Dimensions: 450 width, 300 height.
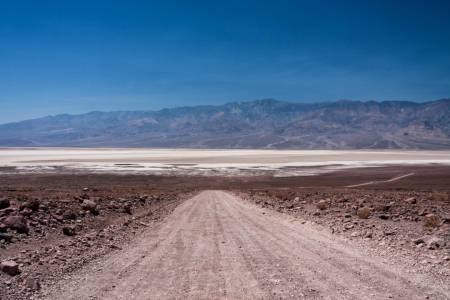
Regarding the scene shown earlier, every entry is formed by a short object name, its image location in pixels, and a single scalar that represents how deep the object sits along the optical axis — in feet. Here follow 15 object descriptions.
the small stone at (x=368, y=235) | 25.98
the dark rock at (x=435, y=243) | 21.70
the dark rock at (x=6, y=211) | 25.54
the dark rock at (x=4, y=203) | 28.37
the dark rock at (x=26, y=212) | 26.58
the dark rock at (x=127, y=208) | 39.14
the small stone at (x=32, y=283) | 14.68
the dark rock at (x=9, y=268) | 15.58
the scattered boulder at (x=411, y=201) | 43.13
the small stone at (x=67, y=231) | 25.13
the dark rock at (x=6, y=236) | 20.40
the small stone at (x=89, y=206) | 33.96
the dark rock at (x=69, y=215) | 29.08
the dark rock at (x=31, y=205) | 28.43
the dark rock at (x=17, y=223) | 22.26
